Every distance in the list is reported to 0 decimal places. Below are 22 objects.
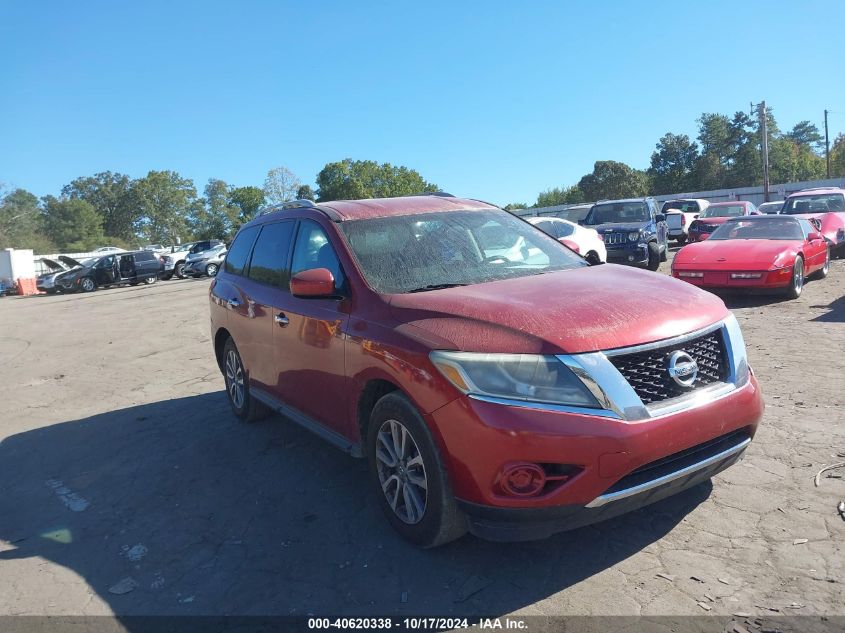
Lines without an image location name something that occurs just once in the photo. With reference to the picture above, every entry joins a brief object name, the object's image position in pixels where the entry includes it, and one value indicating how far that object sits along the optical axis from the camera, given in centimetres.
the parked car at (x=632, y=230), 1448
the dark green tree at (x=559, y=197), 9014
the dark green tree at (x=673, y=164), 8150
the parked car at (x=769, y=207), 2370
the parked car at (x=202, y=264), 3148
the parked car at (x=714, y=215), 1933
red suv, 270
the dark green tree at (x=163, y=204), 11062
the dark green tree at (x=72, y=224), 9800
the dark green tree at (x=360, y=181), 9531
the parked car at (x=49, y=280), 2986
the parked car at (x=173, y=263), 3331
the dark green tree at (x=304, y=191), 8861
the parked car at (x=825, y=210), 1486
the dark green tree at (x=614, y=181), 7919
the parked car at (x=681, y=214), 2383
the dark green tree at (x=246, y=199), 10654
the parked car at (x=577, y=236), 1281
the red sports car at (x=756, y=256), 966
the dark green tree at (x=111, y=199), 11194
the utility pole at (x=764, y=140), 4512
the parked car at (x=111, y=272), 2930
